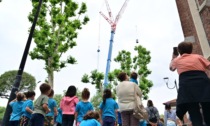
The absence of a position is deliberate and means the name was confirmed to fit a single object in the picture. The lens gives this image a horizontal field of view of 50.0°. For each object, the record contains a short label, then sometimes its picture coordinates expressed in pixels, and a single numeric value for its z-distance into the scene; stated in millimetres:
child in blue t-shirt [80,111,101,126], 4518
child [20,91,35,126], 5977
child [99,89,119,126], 5664
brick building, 8759
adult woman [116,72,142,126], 4793
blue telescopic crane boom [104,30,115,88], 36794
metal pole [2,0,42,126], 6162
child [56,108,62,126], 6590
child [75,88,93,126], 5773
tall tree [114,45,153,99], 27284
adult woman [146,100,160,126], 7500
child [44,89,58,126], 6164
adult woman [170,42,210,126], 2812
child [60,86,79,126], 5989
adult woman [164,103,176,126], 7727
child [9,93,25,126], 6355
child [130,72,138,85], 5762
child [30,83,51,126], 5047
